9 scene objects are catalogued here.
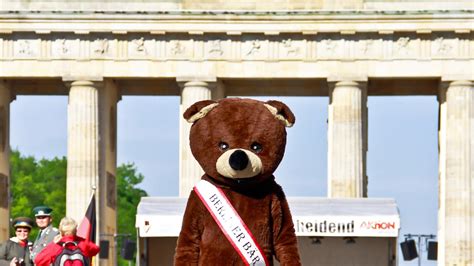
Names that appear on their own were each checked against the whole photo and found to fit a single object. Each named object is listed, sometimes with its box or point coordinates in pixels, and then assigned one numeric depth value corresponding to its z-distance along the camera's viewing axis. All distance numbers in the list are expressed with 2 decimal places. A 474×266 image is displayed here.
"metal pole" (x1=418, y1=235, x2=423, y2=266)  57.22
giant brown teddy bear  21.70
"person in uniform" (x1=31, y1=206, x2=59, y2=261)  31.34
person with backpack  27.95
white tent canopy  46.22
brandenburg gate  71.75
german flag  38.88
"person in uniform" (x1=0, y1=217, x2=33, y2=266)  30.83
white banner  47.16
